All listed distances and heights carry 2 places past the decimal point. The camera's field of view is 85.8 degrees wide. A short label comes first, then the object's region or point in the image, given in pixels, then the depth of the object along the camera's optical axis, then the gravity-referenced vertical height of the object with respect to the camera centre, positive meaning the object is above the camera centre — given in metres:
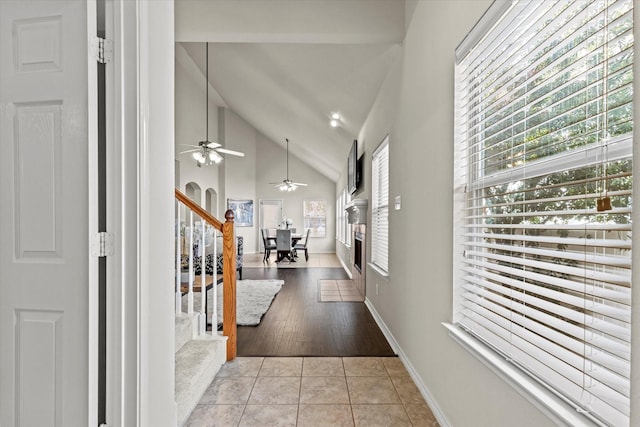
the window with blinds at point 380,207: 3.58 +0.08
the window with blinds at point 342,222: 7.52 -0.19
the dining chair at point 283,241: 8.65 -0.67
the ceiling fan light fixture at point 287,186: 9.62 +0.83
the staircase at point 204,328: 2.23 -0.86
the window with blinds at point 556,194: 0.87 +0.06
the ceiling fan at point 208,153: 5.44 +1.02
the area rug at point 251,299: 3.77 -1.15
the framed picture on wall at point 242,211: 11.09 +0.13
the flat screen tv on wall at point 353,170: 5.20 +0.72
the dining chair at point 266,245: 9.24 -0.82
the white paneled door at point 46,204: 1.39 +0.04
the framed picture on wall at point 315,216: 11.80 -0.05
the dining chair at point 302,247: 9.34 -0.91
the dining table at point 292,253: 8.95 -1.01
